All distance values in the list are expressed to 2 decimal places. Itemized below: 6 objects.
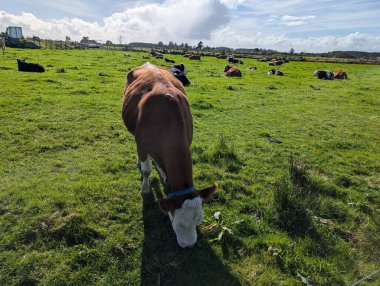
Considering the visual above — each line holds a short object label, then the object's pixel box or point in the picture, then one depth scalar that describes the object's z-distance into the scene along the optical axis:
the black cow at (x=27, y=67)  18.80
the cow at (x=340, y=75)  31.75
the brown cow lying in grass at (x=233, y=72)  26.20
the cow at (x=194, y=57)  44.84
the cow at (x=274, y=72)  30.86
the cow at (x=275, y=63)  46.72
